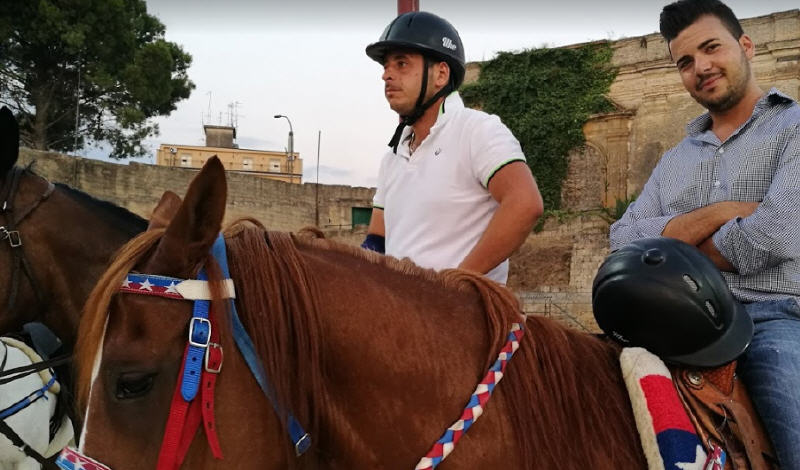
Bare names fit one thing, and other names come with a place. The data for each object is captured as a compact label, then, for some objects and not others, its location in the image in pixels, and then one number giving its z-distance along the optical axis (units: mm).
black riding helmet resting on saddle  1616
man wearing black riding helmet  2383
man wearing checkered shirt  1721
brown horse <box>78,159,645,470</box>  1311
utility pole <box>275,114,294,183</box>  43828
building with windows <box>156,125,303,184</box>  53219
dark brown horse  3279
